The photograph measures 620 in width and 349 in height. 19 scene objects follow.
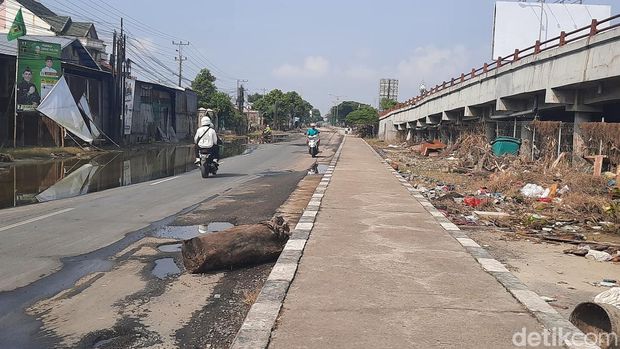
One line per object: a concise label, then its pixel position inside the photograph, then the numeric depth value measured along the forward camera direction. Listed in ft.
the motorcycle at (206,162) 56.39
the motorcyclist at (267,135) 170.81
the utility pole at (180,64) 212.43
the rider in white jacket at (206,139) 56.08
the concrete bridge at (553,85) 52.70
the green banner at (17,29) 99.30
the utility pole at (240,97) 262.94
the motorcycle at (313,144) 94.96
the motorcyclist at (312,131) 93.91
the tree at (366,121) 278.11
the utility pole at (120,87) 113.19
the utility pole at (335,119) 507.67
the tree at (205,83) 230.52
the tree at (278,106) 317.24
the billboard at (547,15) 110.63
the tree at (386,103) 337.11
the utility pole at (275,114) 309.42
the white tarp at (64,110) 89.71
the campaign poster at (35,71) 88.74
